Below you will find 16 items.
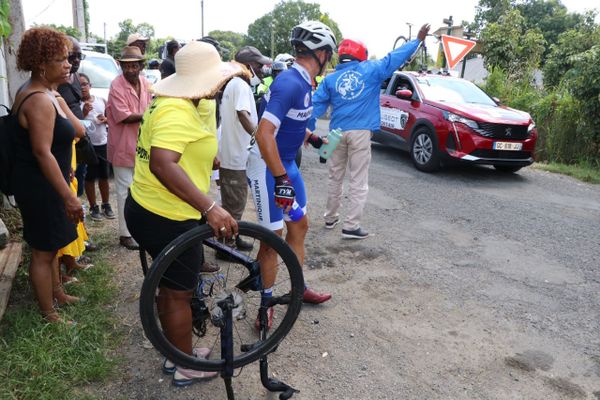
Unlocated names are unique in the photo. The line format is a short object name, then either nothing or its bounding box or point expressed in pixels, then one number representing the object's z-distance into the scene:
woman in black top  2.75
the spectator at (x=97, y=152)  4.90
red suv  7.62
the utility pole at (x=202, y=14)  52.69
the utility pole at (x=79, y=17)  16.95
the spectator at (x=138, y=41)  5.58
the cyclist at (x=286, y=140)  2.81
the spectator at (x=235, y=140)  4.03
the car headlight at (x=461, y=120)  7.62
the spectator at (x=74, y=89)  4.34
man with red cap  4.91
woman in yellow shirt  2.13
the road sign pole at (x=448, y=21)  11.23
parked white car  8.04
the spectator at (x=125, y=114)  4.27
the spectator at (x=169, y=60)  5.63
